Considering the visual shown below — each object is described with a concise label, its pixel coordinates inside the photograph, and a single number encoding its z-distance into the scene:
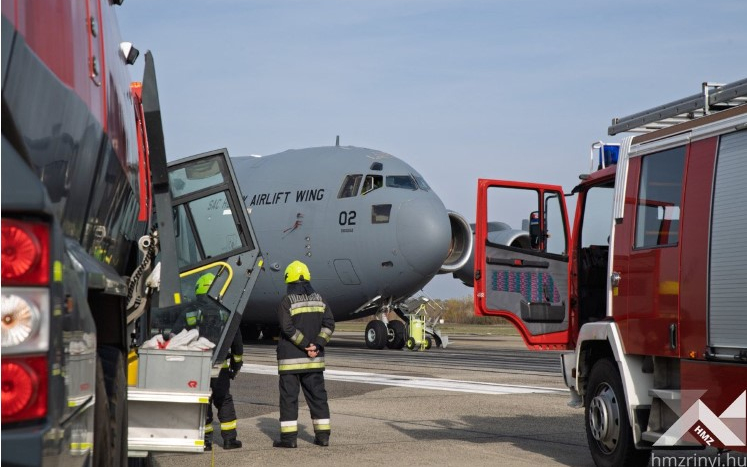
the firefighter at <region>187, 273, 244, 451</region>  9.54
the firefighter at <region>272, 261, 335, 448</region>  9.76
